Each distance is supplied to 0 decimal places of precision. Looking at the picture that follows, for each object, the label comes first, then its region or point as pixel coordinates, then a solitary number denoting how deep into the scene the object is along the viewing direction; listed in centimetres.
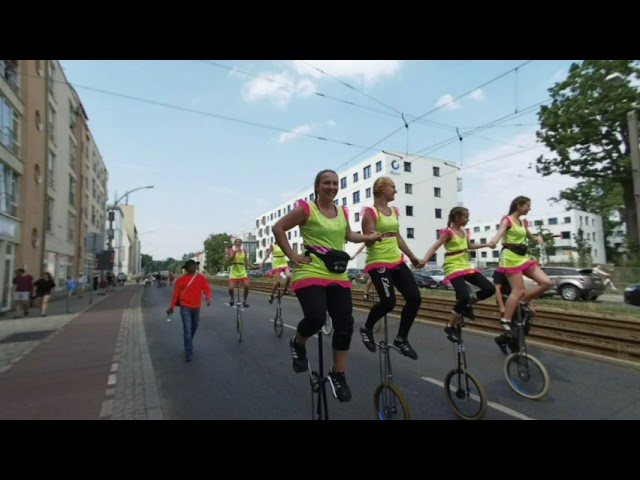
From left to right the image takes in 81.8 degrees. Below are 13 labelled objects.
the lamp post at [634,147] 1177
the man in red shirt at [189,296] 741
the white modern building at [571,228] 6869
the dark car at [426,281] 3002
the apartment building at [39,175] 1725
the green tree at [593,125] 2720
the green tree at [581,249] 4577
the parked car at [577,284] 1819
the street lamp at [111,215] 3059
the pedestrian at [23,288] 1499
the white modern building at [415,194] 5200
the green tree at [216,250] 9606
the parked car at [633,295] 1334
